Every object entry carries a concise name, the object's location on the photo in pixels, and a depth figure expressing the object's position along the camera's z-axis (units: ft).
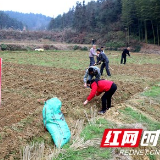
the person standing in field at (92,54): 35.78
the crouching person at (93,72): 20.20
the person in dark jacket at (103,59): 33.50
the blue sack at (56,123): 13.81
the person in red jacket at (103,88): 18.21
